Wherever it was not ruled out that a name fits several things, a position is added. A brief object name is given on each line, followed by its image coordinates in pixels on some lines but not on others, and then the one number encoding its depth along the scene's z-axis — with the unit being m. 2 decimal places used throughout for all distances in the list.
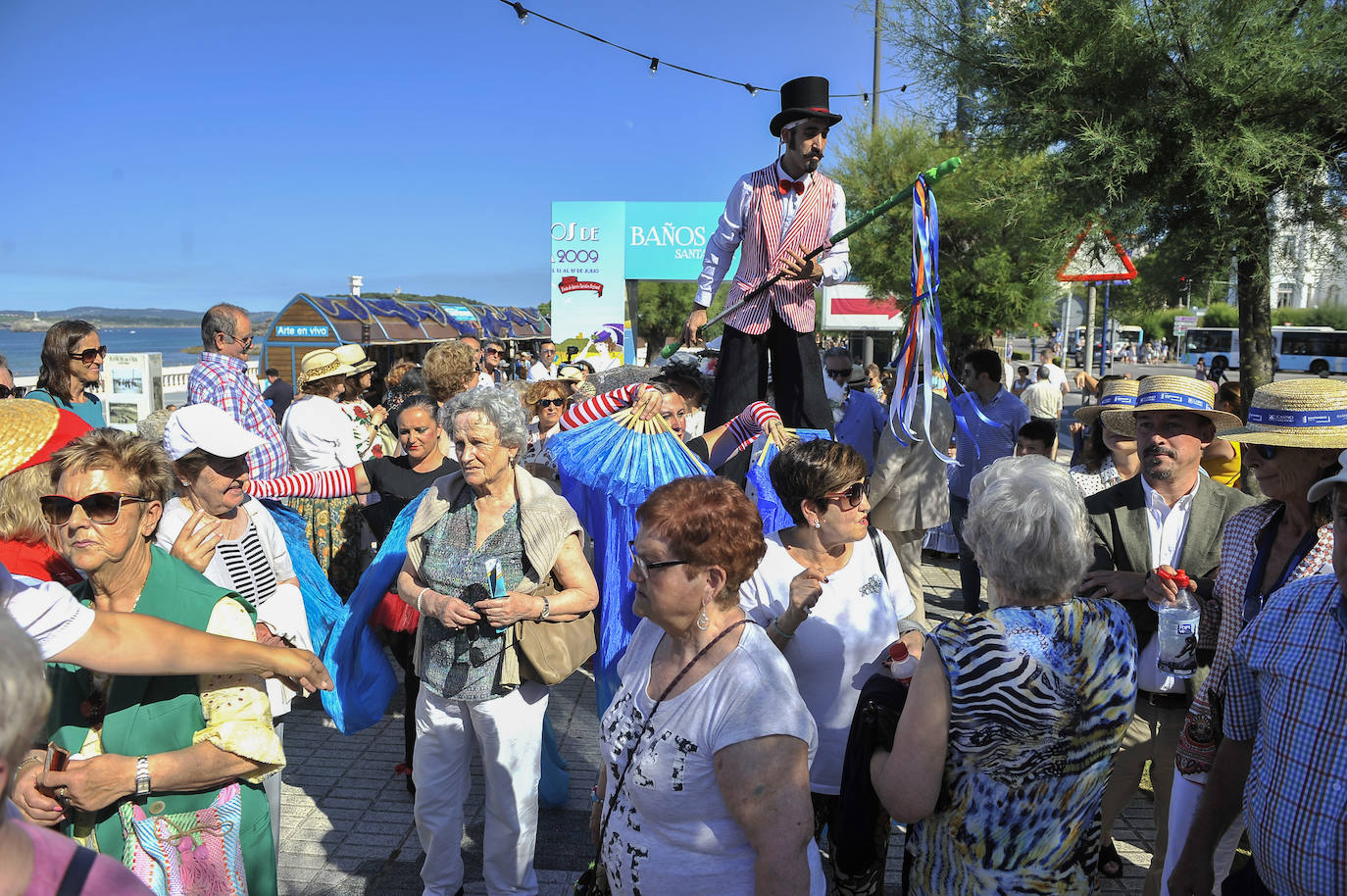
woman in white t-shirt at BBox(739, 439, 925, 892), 2.58
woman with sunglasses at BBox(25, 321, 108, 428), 4.75
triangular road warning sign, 5.68
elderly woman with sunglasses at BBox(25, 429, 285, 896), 2.00
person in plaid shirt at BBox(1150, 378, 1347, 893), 2.27
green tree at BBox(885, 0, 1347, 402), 4.79
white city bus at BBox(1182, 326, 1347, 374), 36.53
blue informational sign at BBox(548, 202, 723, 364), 19.47
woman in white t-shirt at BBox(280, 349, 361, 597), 4.80
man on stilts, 3.70
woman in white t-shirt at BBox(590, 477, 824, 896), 1.81
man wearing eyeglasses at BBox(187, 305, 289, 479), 4.83
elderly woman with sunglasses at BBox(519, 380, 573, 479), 5.85
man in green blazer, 2.93
